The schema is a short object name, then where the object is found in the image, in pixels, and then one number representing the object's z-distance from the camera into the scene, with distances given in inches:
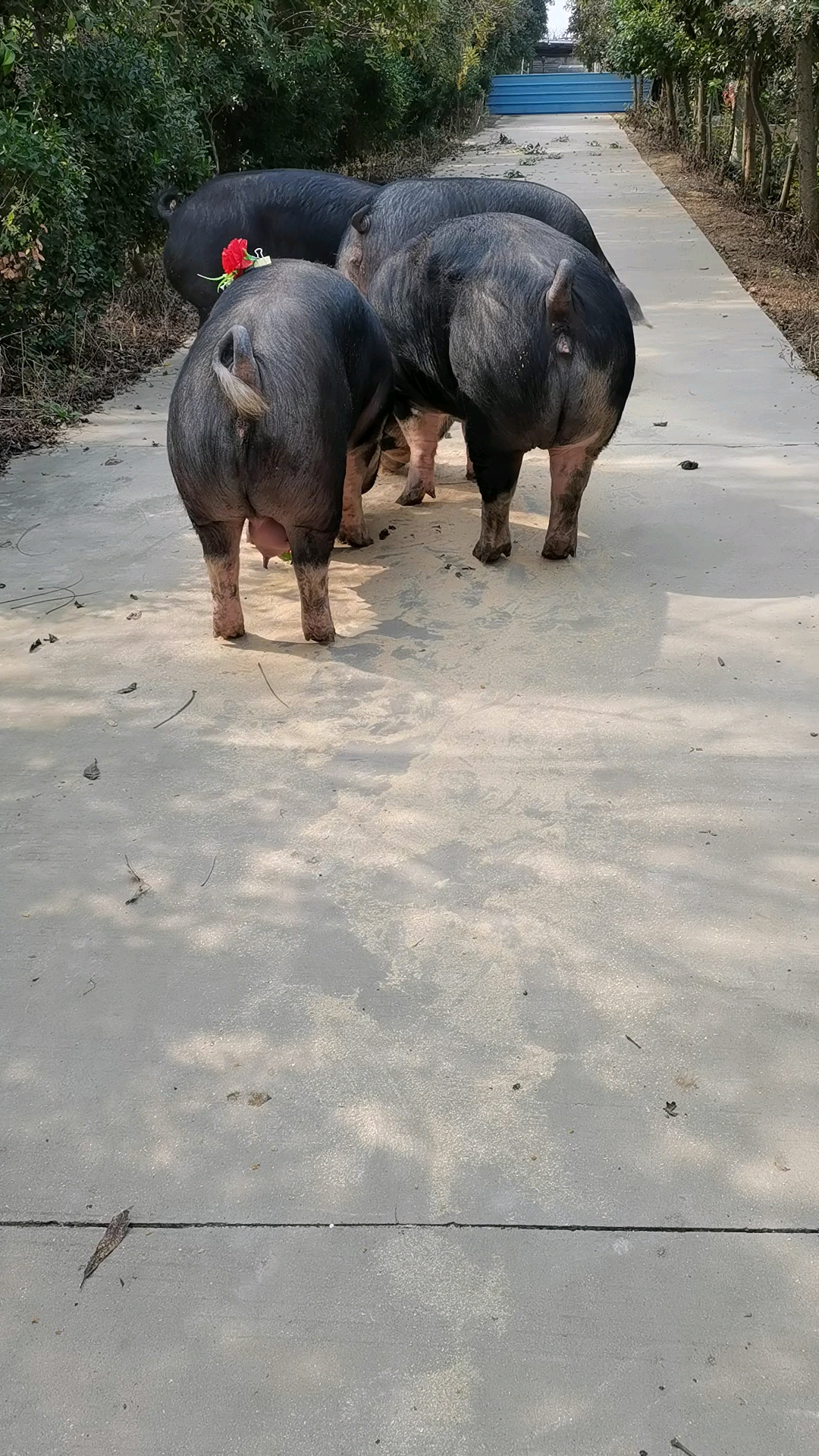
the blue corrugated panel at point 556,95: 1491.1
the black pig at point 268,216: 237.3
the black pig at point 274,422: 139.4
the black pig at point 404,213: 195.3
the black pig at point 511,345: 159.3
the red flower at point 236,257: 175.5
